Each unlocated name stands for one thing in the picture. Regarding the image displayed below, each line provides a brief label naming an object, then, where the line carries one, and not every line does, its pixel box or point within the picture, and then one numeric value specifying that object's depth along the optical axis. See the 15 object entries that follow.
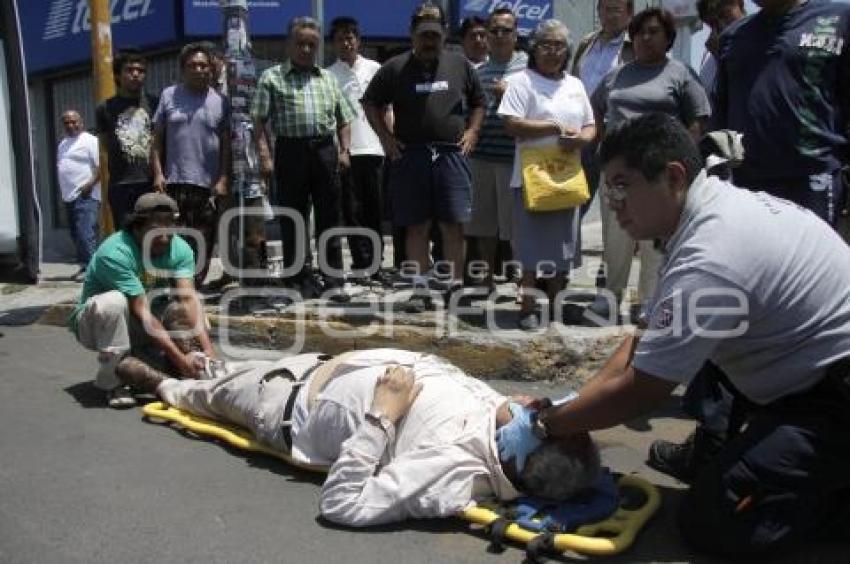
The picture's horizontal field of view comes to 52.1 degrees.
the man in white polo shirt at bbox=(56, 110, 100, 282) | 8.63
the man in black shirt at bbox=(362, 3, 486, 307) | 5.43
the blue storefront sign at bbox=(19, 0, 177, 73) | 10.29
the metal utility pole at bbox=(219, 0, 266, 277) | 5.98
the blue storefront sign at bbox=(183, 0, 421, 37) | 9.98
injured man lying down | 2.93
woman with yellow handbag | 4.96
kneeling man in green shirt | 4.44
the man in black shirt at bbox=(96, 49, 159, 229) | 6.37
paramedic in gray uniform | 2.51
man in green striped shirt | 5.89
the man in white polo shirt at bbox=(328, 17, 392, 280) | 6.94
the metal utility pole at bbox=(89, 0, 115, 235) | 6.83
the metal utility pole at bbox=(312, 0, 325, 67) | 9.86
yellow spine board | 2.72
